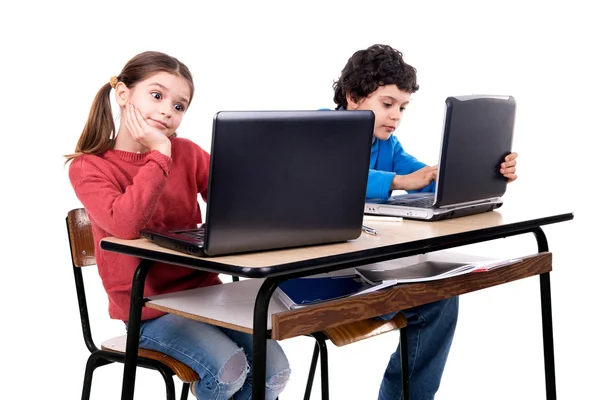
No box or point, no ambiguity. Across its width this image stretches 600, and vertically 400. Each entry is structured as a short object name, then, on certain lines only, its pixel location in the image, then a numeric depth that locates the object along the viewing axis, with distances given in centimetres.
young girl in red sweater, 238
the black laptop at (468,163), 260
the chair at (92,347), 241
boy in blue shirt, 305
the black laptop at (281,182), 207
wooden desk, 210
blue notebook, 226
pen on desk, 249
